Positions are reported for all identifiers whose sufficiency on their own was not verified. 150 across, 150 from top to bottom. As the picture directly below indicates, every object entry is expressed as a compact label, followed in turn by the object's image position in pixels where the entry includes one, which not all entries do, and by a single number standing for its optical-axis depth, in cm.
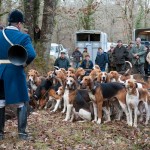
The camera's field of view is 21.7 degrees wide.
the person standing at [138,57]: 1682
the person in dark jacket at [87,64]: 1712
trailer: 3177
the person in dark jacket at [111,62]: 1828
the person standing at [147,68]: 1856
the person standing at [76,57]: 2492
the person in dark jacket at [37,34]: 1678
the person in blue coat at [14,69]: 634
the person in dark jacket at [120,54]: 1752
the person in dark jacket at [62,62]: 1606
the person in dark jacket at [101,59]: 1897
